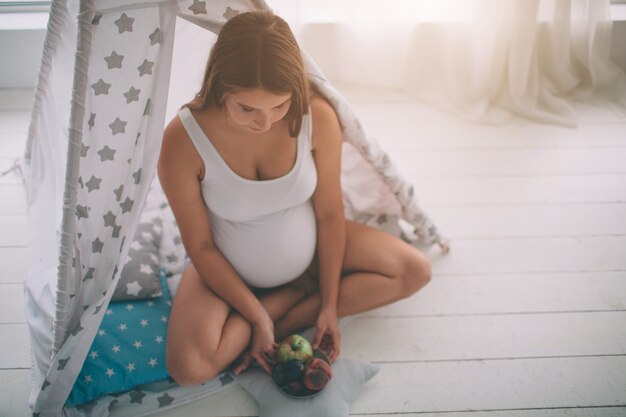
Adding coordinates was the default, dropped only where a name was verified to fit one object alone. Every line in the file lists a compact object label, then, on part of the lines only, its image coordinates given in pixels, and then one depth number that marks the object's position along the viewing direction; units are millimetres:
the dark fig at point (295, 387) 1145
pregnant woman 962
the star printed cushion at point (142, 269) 1355
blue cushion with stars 1173
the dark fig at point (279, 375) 1150
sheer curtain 1937
